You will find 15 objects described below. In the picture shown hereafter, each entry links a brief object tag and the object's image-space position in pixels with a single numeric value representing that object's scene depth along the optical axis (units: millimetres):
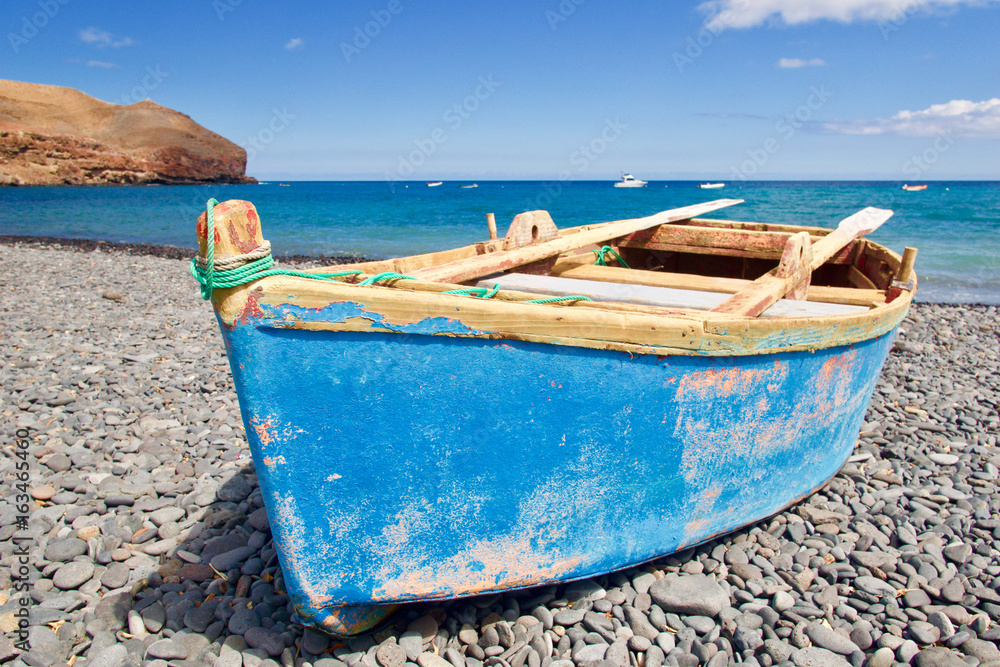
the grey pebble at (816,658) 2076
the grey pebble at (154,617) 2232
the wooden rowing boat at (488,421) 1726
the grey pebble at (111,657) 2024
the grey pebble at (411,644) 2119
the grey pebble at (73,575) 2453
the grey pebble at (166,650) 2070
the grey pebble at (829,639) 2145
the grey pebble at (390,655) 2076
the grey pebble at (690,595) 2346
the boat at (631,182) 106531
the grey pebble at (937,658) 2031
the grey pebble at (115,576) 2471
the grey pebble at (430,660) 2070
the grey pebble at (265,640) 2123
